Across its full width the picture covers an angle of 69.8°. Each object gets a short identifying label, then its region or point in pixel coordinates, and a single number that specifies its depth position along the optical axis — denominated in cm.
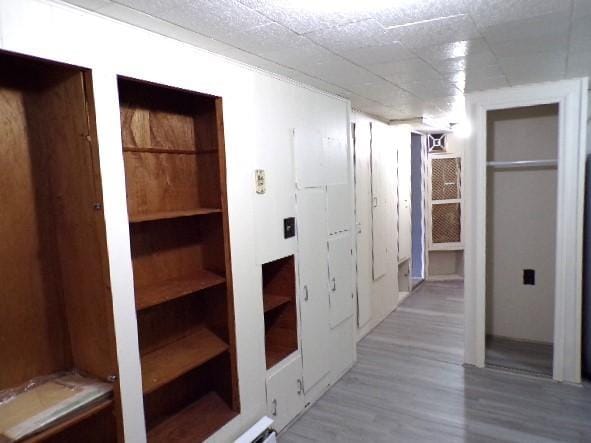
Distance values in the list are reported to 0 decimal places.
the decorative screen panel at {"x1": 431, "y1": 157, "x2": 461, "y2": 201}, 646
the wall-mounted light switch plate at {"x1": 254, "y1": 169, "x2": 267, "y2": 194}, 249
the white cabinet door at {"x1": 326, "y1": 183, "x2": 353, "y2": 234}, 332
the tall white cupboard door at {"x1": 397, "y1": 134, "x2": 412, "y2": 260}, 550
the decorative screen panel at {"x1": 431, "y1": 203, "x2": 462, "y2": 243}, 648
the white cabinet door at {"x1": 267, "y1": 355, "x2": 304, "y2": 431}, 269
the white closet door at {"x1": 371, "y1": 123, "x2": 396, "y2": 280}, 459
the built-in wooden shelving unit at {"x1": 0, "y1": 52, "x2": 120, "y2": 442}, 165
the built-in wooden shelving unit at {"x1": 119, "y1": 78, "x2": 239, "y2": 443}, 215
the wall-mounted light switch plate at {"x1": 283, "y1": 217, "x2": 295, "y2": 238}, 276
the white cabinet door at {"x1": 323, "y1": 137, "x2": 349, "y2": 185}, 327
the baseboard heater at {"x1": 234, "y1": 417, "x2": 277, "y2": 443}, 231
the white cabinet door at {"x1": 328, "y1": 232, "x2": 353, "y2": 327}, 337
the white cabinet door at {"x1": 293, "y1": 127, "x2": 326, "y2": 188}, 289
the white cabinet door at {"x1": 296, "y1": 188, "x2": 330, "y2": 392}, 297
